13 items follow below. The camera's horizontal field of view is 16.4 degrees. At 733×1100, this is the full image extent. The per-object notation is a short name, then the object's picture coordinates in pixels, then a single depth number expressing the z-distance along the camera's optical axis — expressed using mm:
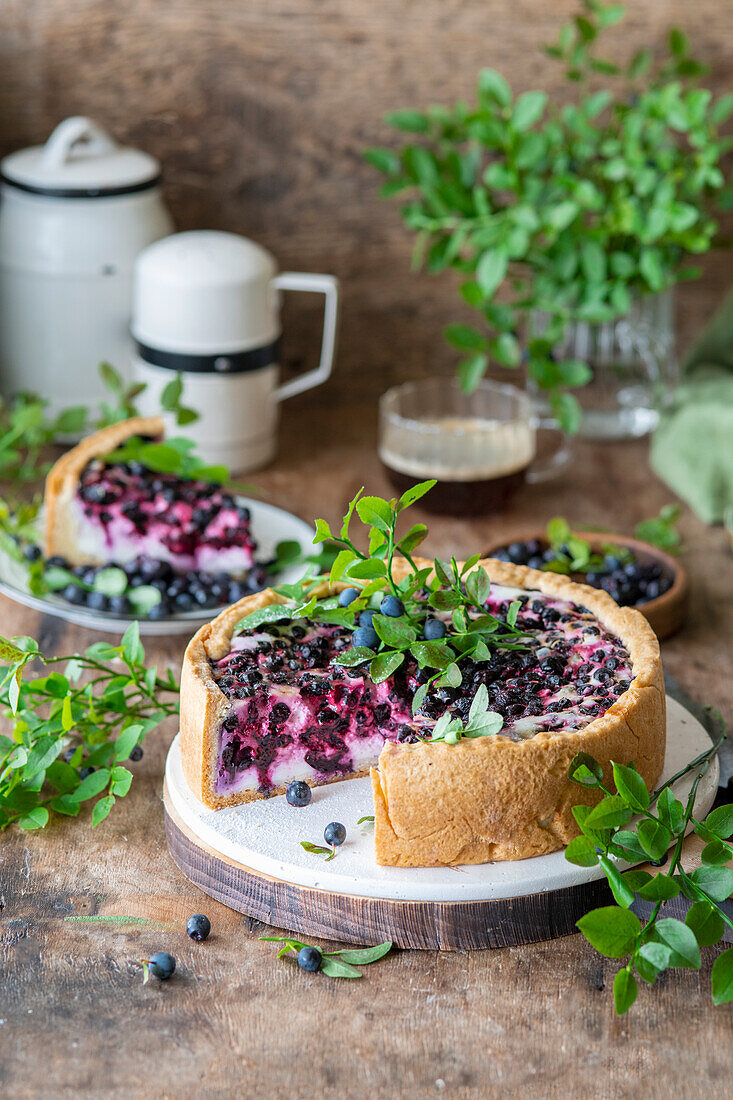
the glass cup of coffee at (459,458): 1607
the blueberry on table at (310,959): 1243
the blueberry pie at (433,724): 1251
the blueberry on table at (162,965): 1236
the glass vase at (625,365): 1713
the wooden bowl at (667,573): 1469
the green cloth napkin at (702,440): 1632
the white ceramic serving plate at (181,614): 1465
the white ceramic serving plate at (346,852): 1251
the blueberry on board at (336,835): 1271
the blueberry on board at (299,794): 1298
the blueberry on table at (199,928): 1257
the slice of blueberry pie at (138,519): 1525
